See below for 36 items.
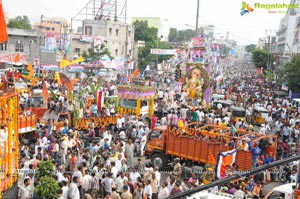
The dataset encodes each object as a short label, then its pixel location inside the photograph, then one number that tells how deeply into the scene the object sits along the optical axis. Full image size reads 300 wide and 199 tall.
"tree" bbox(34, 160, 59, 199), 9.68
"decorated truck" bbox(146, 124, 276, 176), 13.91
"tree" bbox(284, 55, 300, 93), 36.99
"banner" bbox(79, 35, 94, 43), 49.56
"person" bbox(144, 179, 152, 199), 10.44
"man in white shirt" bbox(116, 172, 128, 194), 10.62
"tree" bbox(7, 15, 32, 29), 72.29
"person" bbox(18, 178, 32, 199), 9.47
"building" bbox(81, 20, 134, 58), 53.56
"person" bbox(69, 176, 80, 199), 9.75
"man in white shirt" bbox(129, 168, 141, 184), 11.01
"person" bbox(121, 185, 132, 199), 9.74
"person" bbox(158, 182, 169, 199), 10.21
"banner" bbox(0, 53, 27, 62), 39.97
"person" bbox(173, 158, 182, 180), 12.41
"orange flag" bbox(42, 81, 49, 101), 21.09
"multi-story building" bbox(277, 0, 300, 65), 62.85
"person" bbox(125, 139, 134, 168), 14.31
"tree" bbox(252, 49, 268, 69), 78.44
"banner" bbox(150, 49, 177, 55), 45.01
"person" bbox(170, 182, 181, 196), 10.09
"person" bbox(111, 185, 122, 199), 9.54
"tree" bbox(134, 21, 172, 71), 64.95
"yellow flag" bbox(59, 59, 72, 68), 29.91
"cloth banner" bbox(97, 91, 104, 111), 21.27
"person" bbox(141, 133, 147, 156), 16.48
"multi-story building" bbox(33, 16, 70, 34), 106.34
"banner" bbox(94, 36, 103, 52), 48.80
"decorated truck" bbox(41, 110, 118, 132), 19.17
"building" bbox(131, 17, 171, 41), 131.85
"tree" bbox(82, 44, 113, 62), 46.85
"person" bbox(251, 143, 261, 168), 13.60
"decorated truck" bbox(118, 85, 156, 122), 23.86
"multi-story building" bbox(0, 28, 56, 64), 46.16
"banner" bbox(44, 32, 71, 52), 46.47
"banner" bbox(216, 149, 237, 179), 10.75
